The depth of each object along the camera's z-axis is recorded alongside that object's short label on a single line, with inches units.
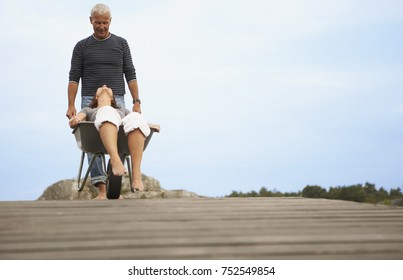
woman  377.3
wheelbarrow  399.9
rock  1230.7
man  477.4
